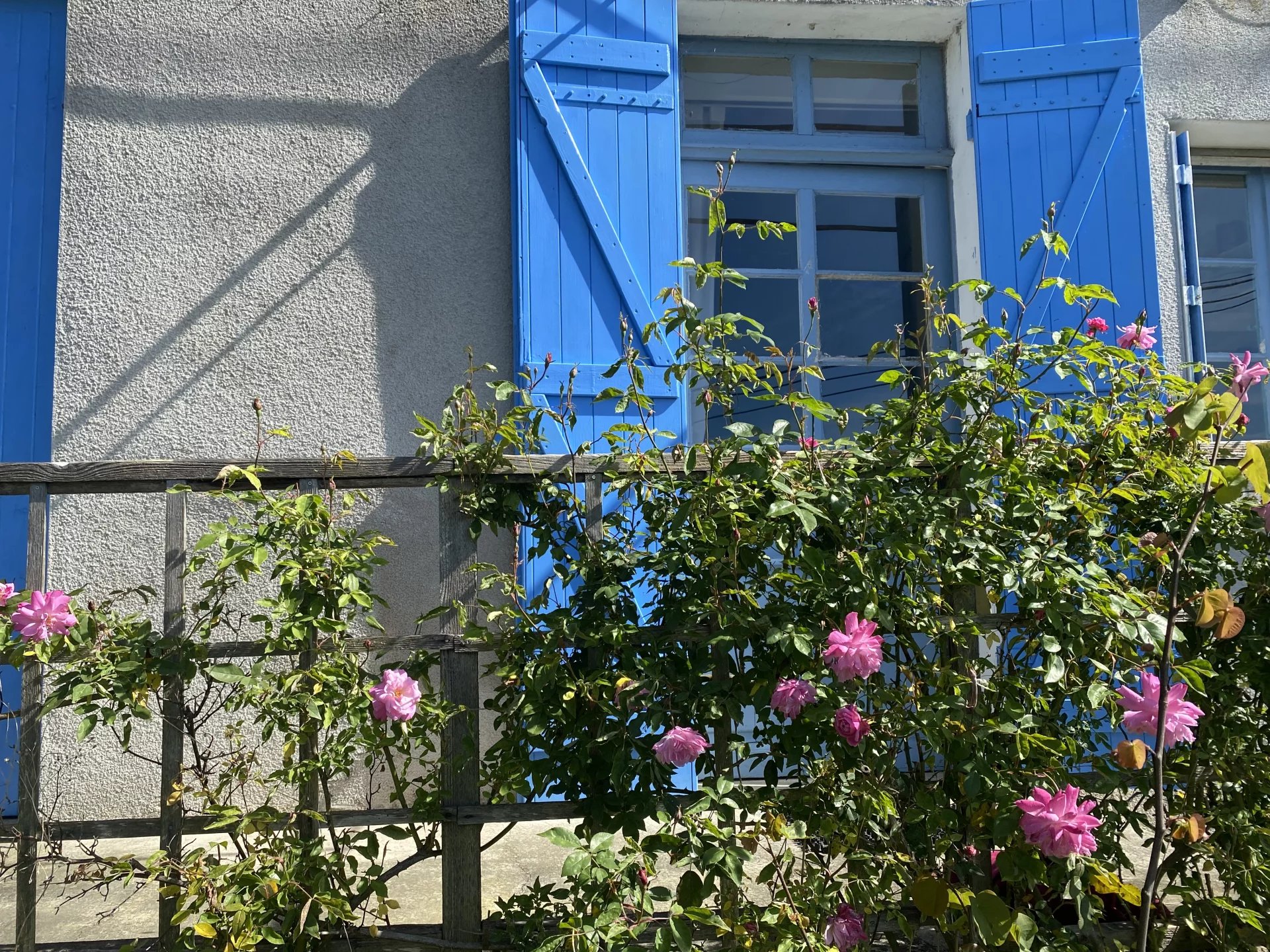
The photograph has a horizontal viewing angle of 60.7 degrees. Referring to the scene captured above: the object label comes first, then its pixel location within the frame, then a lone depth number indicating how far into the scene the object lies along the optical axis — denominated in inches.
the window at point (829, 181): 169.9
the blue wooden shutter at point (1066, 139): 155.9
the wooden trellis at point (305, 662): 86.7
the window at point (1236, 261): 179.0
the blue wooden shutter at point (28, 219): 148.3
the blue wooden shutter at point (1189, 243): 162.9
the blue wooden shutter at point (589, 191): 146.7
